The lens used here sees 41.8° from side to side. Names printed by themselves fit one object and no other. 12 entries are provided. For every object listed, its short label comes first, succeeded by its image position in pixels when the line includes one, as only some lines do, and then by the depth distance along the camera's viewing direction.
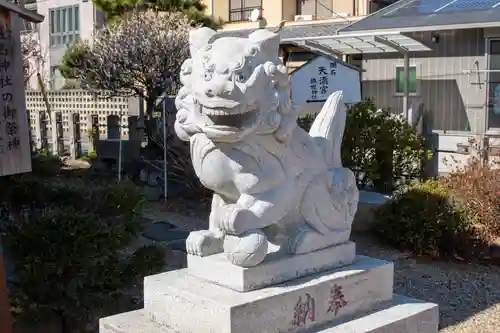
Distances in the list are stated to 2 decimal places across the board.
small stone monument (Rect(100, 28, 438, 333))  3.08
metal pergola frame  11.94
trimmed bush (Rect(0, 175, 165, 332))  4.39
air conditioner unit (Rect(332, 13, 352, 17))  19.14
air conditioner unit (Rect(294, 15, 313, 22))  19.76
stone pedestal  3.11
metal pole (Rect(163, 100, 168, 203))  9.86
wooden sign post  4.68
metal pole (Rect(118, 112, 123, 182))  10.83
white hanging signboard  9.24
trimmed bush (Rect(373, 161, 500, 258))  6.83
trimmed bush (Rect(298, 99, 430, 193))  8.88
